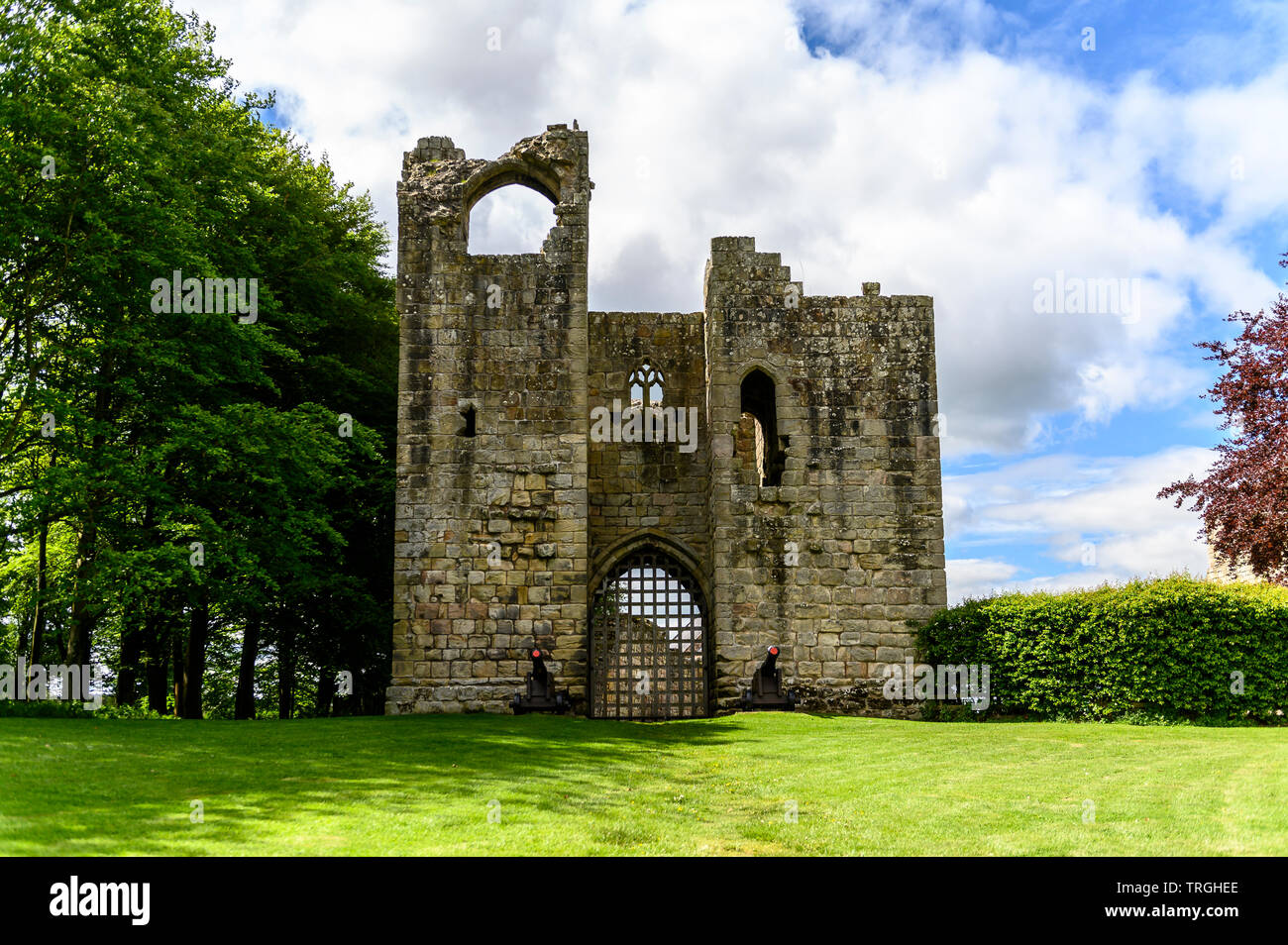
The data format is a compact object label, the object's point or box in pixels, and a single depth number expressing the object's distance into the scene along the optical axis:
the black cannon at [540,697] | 17.61
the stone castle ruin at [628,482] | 18.23
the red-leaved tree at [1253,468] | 20.80
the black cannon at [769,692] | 17.73
